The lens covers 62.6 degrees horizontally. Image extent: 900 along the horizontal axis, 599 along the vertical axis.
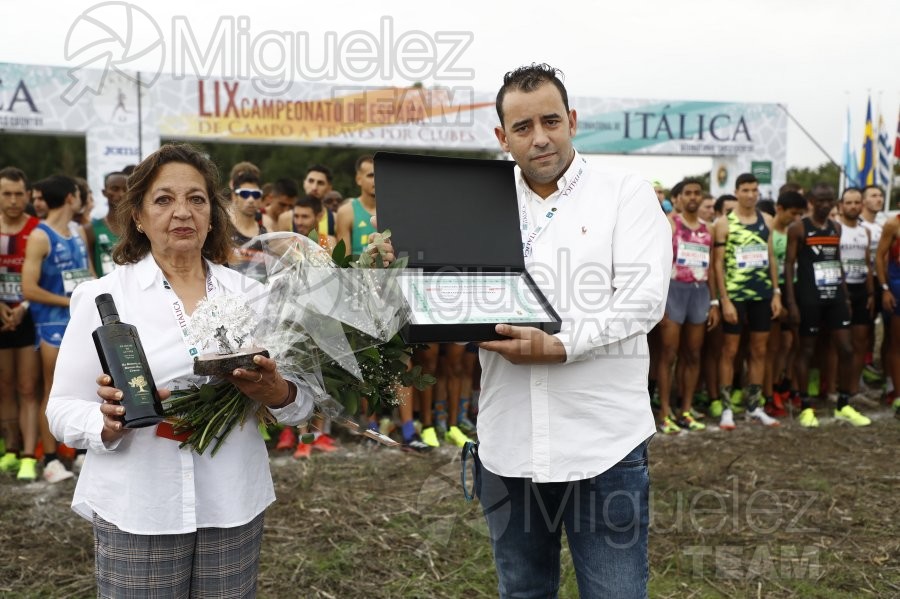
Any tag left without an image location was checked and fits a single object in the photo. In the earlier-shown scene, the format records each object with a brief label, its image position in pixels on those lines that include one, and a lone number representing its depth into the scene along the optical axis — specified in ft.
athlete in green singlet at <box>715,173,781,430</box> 22.53
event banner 40.01
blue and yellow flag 56.13
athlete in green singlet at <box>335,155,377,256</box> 19.42
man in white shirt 6.93
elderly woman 6.62
